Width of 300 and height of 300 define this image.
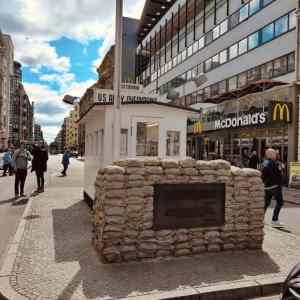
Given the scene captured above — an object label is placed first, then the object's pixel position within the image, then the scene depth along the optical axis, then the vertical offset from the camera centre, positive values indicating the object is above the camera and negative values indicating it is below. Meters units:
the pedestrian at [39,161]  13.83 -0.58
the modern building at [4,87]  74.75 +13.36
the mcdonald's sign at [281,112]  19.45 +2.02
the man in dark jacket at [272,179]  8.73 -0.74
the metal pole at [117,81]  7.47 +1.42
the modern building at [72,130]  158.19 +7.76
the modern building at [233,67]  21.58 +6.77
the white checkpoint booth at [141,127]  9.23 +0.55
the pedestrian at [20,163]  12.45 -0.61
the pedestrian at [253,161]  18.42 -0.64
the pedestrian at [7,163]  23.86 -1.15
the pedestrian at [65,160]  24.66 -0.94
